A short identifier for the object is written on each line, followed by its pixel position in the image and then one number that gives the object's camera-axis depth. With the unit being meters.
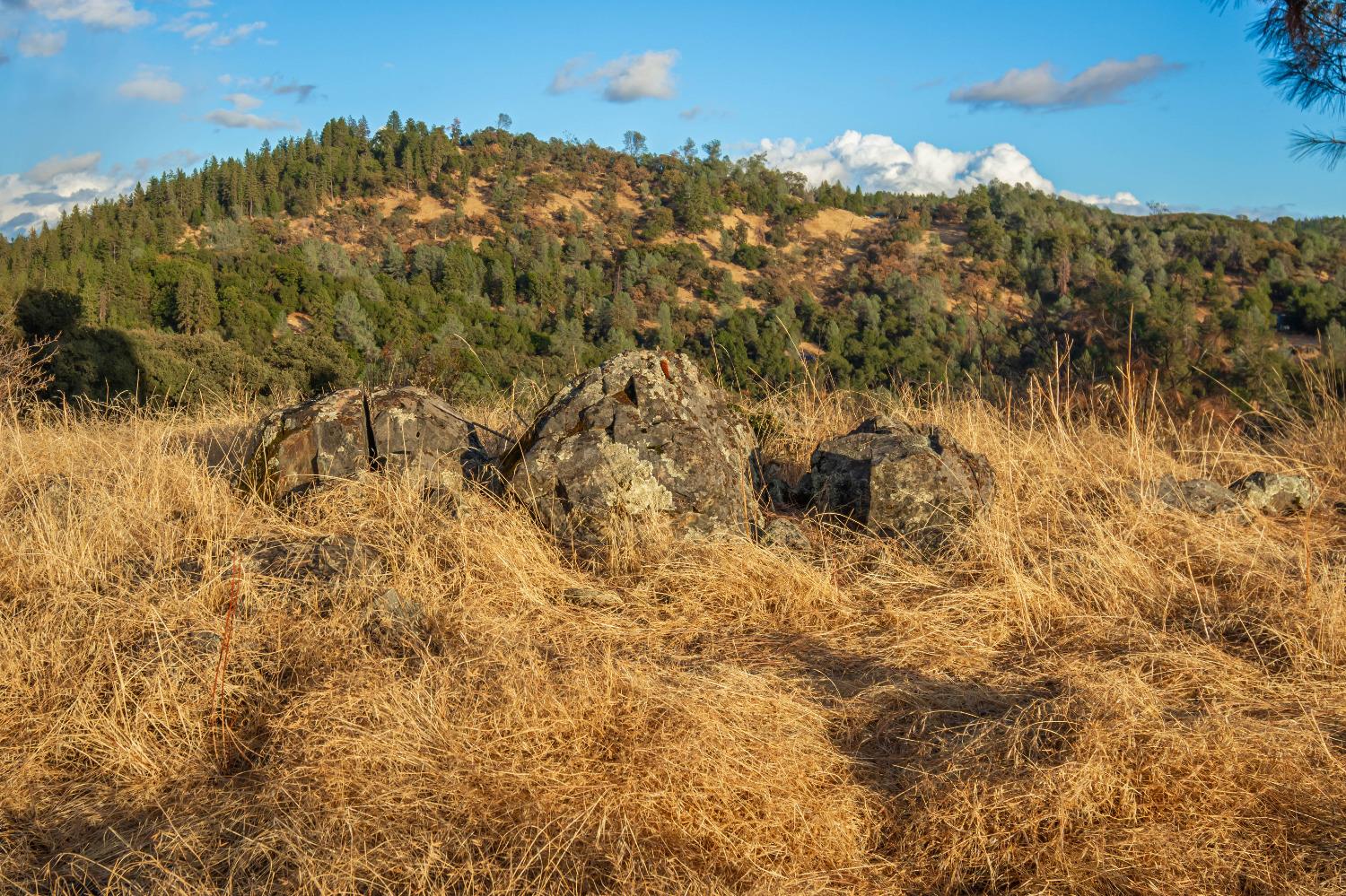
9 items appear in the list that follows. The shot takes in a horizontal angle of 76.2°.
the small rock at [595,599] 3.45
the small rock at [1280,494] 4.73
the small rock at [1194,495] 4.45
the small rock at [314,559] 3.38
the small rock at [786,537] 3.99
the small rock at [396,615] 3.04
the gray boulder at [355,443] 4.51
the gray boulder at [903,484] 4.10
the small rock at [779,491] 4.70
